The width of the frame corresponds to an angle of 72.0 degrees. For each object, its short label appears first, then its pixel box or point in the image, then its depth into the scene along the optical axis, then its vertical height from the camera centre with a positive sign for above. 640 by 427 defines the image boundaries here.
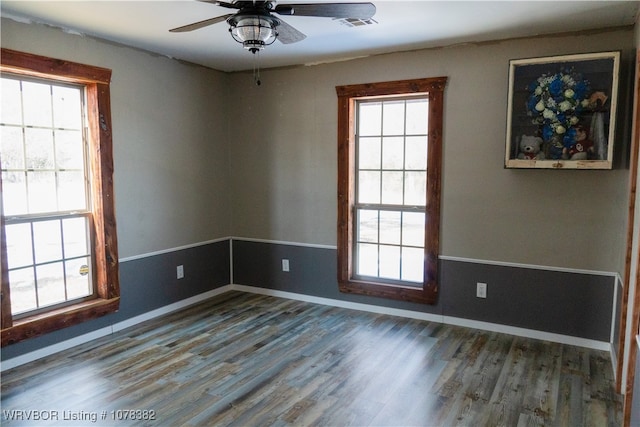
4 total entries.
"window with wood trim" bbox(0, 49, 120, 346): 3.23 -0.19
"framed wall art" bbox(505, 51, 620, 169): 3.28 +0.48
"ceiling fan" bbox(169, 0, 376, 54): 2.26 +0.84
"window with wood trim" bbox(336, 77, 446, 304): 4.16 -0.14
